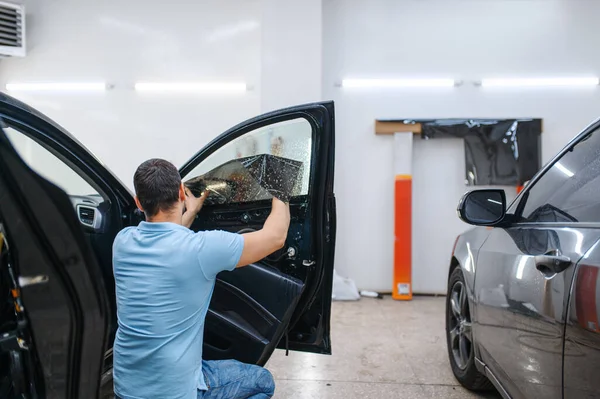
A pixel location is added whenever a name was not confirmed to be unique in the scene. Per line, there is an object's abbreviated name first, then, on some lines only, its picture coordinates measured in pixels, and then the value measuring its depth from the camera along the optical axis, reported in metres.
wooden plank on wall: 6.07
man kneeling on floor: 1.51
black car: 2.22
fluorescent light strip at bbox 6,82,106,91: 6.41
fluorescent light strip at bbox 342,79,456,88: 6.12
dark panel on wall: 5.93
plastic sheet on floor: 5.84
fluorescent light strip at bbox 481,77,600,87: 6.05
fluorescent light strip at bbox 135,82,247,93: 6.27
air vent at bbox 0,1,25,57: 6.02
